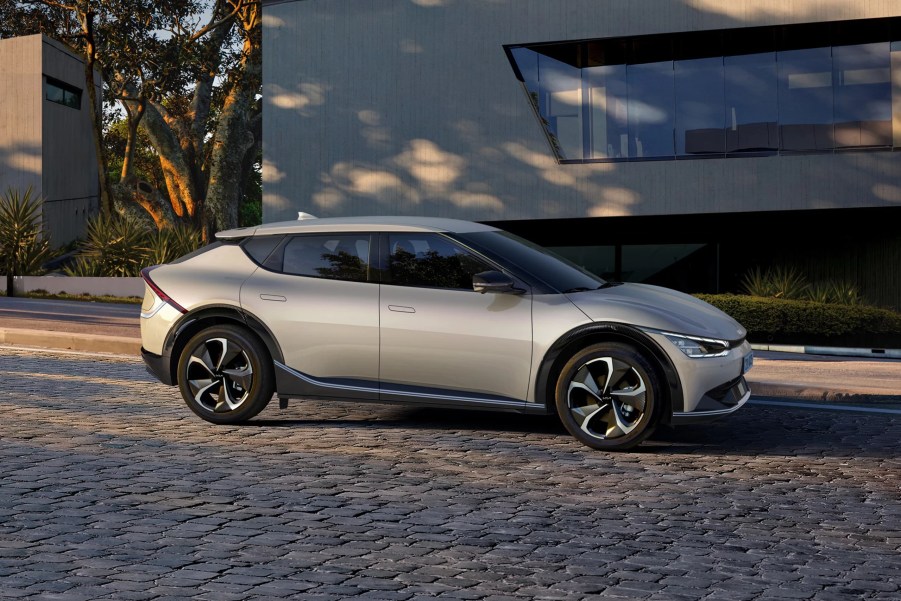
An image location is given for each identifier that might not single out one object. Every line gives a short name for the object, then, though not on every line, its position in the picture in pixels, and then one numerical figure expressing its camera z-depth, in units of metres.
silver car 8.03
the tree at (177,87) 35.62
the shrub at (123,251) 24.16
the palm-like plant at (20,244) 24.16
